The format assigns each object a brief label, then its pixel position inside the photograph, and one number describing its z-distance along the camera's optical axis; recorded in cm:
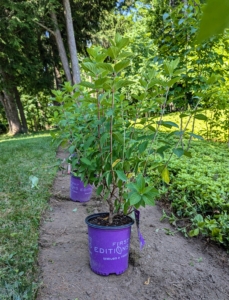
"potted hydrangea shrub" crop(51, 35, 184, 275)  121
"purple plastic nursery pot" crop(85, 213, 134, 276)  141
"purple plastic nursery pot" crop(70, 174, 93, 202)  255
